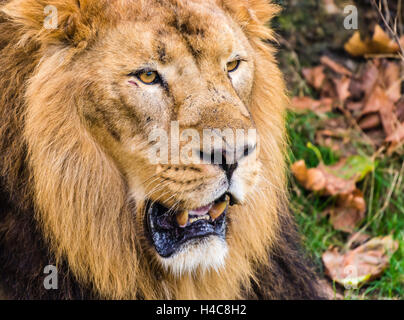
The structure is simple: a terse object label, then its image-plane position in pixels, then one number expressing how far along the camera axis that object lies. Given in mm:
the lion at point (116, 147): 2764
